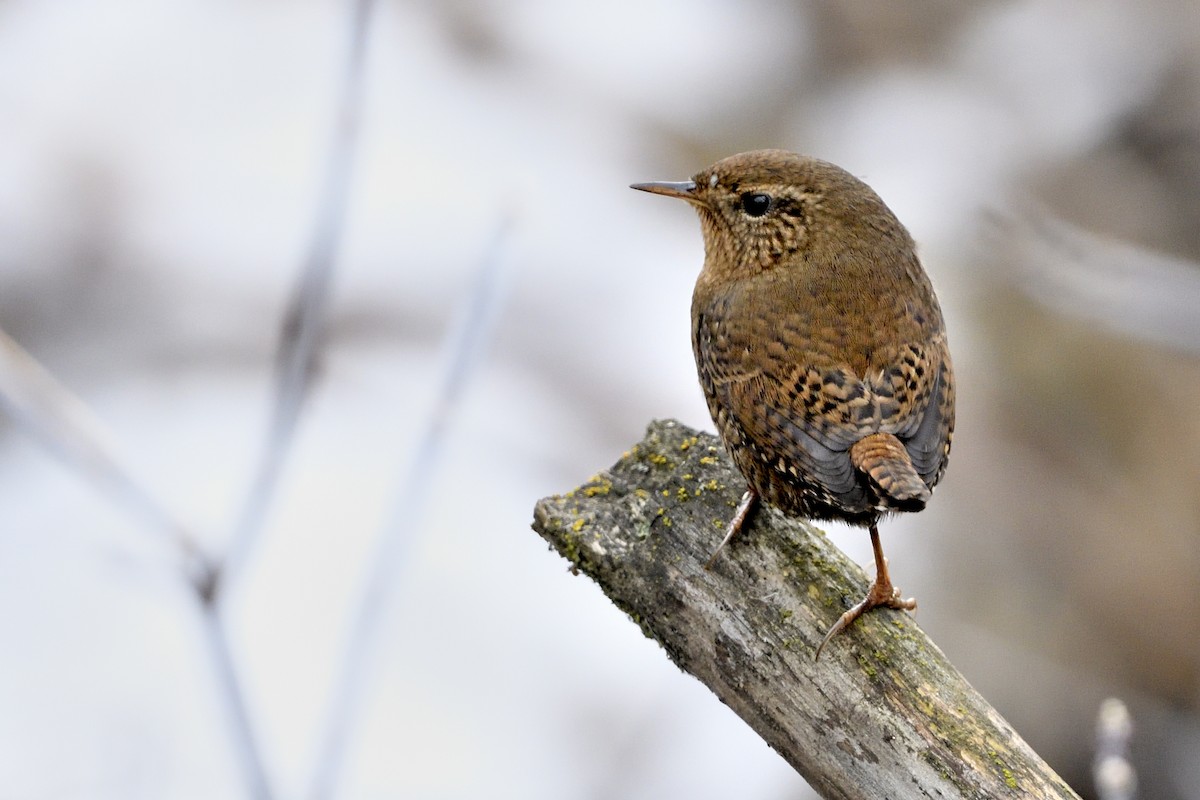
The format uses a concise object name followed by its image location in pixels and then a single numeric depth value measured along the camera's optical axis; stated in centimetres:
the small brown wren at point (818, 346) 579
